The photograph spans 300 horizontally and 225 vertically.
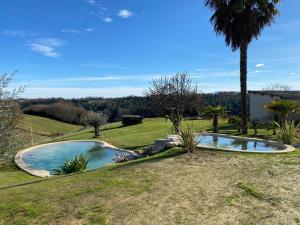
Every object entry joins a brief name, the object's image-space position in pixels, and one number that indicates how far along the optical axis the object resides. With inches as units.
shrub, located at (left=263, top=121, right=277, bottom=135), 524.4
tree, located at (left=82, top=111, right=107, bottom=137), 780.5
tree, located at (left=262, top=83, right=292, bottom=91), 1791.8
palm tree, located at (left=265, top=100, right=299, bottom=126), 518.8
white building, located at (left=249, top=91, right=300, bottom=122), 788.8
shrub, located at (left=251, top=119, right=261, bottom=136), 528.0
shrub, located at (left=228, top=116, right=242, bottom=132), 784.0
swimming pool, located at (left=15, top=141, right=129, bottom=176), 431.6
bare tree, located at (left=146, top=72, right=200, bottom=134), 633.5
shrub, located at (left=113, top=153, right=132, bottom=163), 383.0
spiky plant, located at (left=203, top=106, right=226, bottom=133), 579.4
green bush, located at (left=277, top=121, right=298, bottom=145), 364.0
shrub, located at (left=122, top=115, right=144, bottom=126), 1028.8
